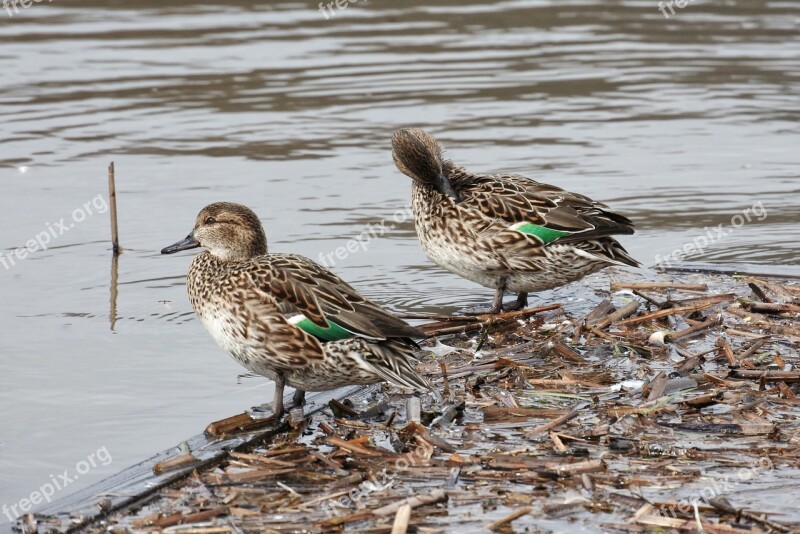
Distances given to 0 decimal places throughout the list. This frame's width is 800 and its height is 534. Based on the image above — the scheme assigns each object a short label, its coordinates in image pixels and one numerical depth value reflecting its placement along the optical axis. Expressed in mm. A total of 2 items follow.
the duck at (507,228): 17656
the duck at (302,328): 13805
